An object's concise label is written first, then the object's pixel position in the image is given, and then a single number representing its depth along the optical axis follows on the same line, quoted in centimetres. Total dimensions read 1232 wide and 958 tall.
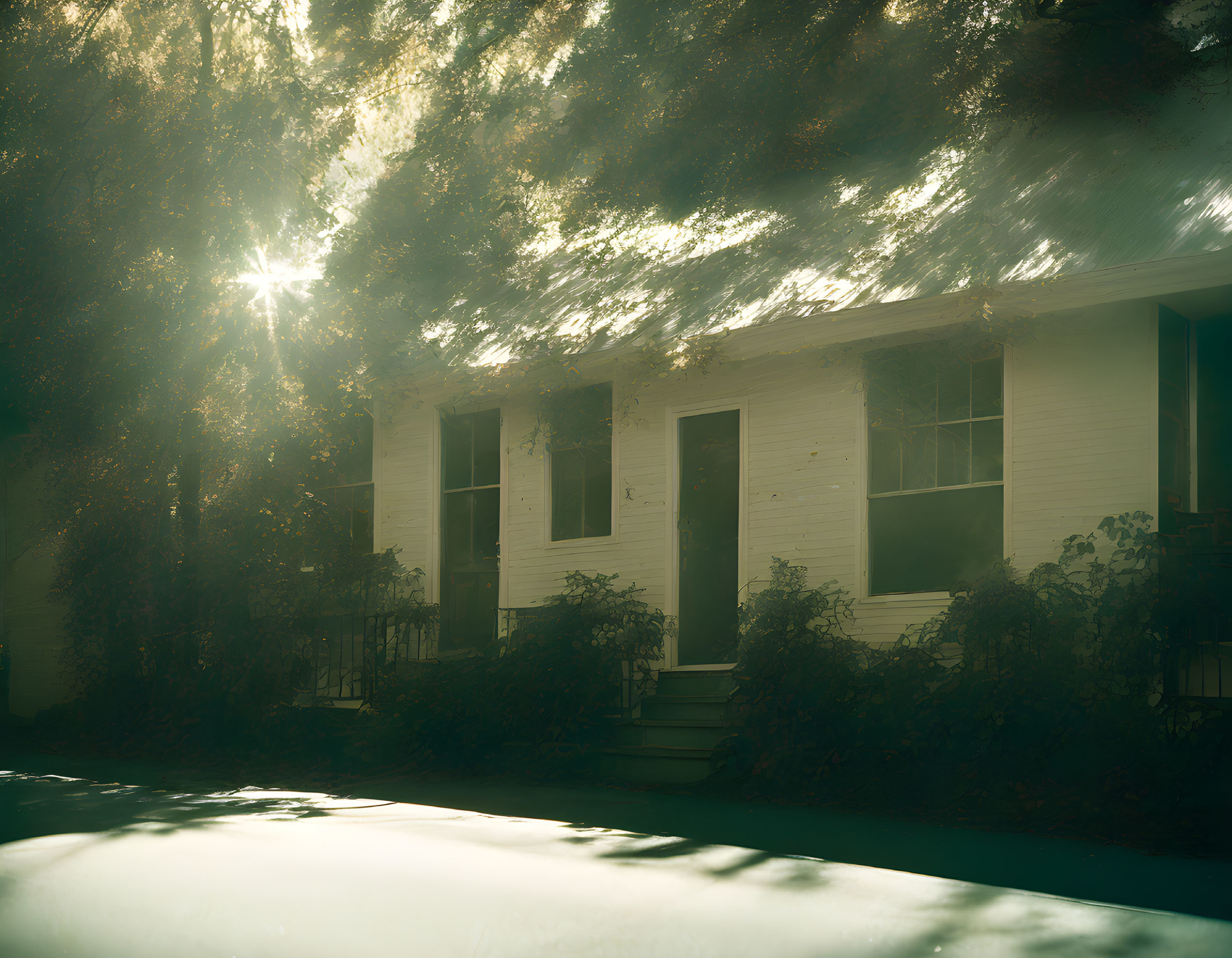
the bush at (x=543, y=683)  909
